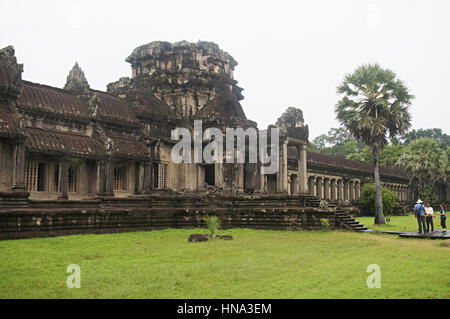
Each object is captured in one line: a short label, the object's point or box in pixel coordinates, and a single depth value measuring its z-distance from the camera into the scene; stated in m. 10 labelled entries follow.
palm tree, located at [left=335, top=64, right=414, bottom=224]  26.42
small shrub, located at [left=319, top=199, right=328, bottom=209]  21.07
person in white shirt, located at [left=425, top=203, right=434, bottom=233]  17.64
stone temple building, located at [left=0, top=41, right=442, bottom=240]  18.88
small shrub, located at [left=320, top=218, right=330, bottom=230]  19.26
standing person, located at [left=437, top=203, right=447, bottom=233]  19.85
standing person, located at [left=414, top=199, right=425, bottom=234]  17.47
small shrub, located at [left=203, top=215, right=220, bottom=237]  15.80
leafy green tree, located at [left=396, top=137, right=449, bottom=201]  45.31
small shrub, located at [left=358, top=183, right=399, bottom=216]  36.28
